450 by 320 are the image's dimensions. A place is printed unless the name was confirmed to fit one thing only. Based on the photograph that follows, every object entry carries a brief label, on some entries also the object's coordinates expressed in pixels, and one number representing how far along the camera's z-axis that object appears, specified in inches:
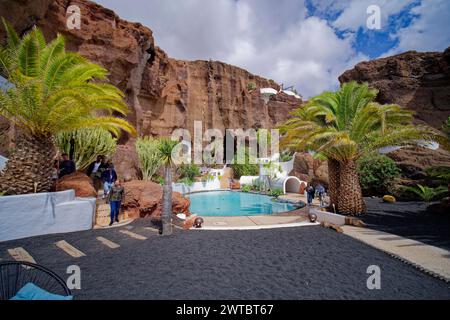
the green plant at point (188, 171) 964.0
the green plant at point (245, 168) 1296.5
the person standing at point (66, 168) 351.9
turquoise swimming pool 542.9
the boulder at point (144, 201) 355.6
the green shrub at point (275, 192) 738.8
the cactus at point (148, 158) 655.8
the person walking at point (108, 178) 393.1
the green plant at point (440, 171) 379.1
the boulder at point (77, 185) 301.9
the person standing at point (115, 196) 300.7
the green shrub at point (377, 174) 535.2
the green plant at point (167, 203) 269.6
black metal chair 124.9
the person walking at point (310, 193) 505.7
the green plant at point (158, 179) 670.5
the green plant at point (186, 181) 862.2
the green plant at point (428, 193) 452.8
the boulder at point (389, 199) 485.7
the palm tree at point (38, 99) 244.2
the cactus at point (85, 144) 434.3
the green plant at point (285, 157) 1068.8
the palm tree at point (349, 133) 325.2
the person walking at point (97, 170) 444.6
